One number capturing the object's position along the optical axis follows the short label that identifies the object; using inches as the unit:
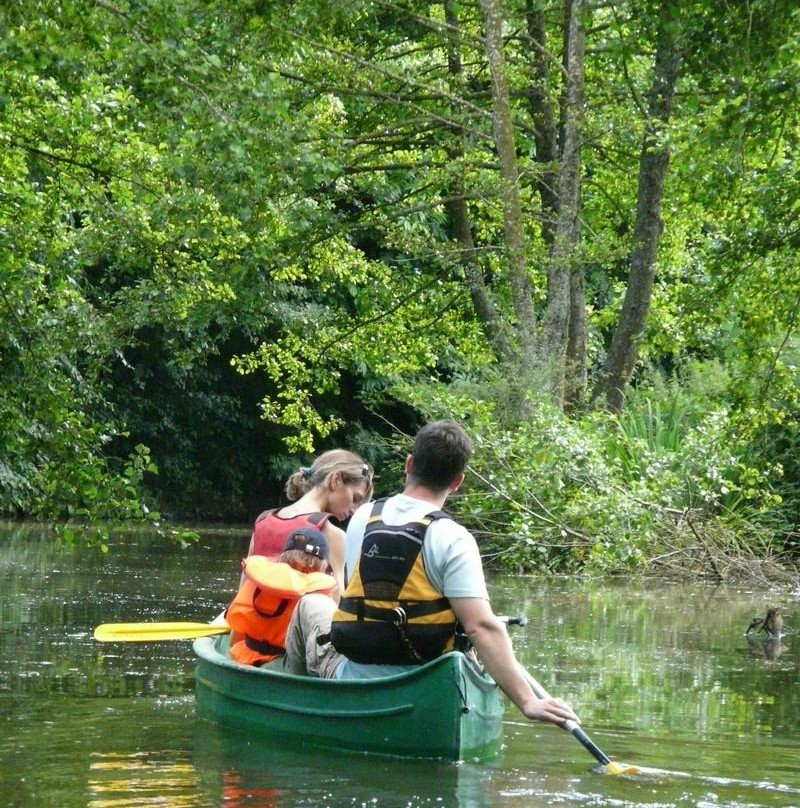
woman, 621.9
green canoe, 529.3
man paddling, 500.1
